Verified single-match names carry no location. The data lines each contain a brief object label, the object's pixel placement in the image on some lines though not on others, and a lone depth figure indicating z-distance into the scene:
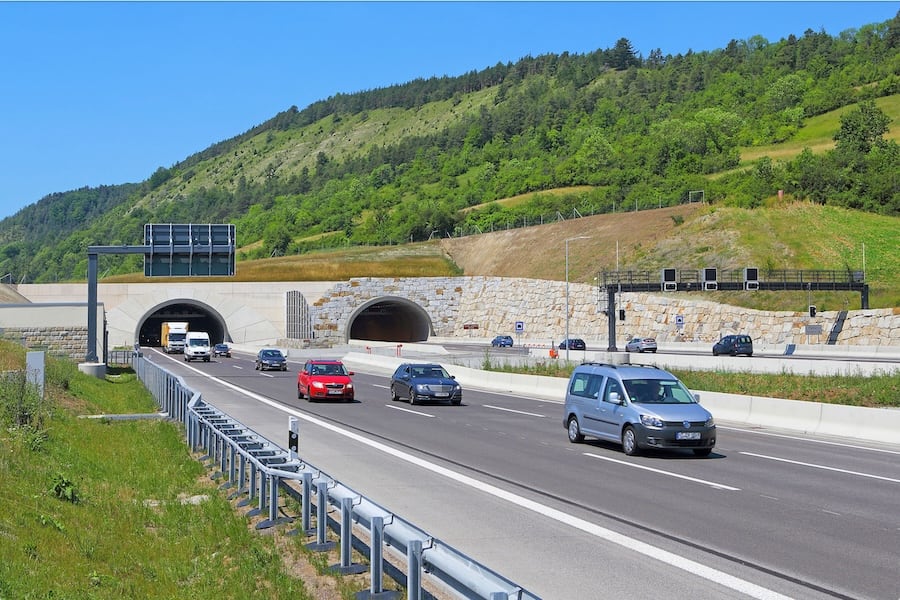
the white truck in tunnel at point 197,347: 71.06
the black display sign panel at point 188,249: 49.72
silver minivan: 19.36
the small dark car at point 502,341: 89.94
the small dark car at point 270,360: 59.22
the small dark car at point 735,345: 61.53
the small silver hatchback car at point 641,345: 71.06
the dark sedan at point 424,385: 34.44
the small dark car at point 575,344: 75.14
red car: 34.94
